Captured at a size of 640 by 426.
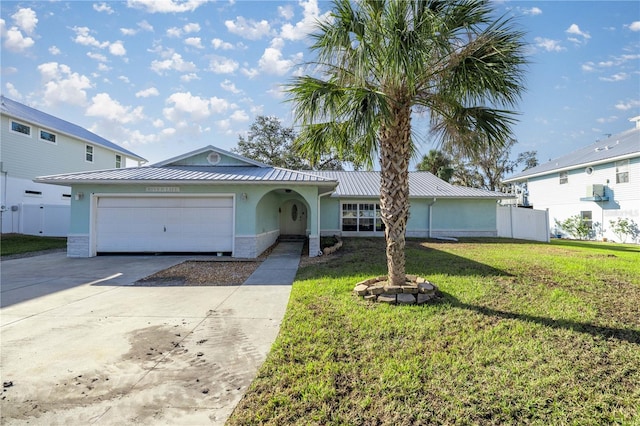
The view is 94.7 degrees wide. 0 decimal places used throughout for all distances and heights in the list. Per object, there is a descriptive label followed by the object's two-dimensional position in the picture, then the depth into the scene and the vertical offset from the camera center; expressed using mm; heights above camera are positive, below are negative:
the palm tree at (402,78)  4766 +2444
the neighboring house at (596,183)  18047 +2513
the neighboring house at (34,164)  16406 +3327
